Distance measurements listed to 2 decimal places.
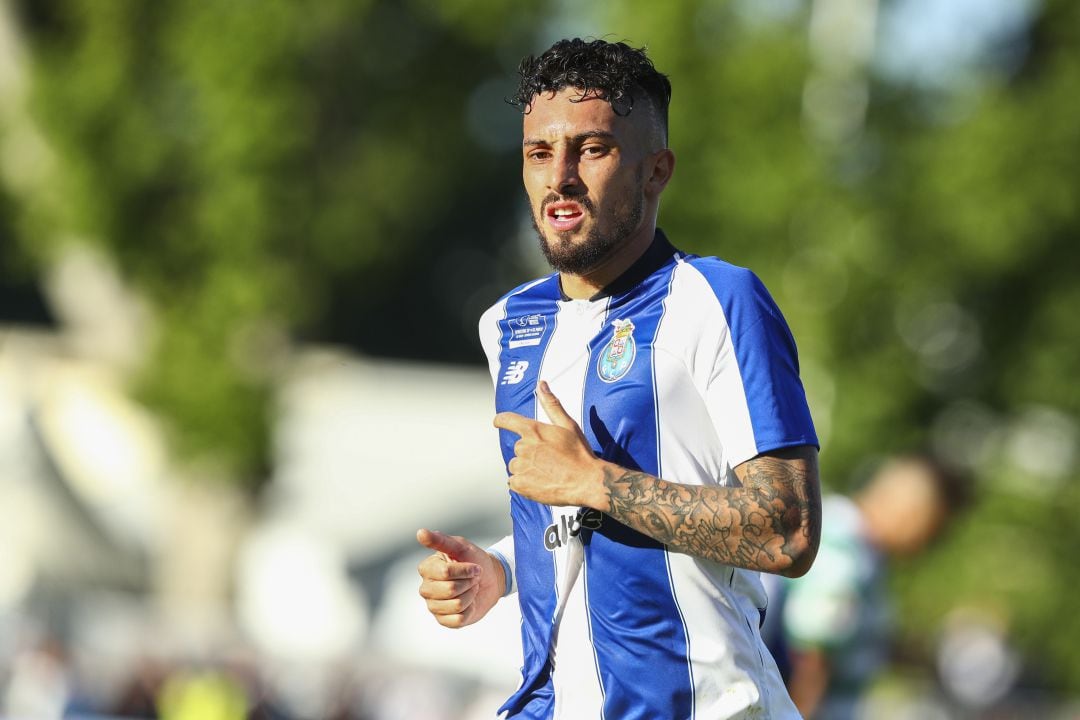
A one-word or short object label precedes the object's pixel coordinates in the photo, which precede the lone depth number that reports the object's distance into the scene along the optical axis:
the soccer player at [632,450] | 6.46
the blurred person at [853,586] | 12.48
